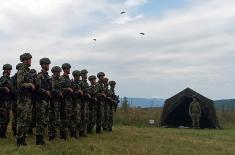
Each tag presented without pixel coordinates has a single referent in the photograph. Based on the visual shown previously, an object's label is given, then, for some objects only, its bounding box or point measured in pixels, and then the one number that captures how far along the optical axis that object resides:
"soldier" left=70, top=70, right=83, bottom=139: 16.56
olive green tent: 31.78
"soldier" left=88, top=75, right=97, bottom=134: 18.83
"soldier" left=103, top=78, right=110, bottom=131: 20.63
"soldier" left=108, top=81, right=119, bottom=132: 21.33
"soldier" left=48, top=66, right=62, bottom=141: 15.22
